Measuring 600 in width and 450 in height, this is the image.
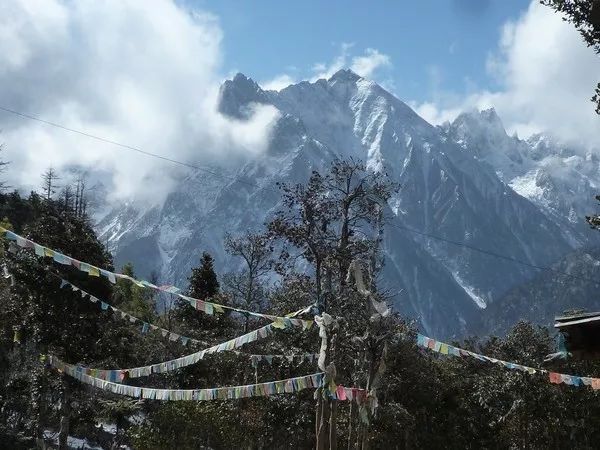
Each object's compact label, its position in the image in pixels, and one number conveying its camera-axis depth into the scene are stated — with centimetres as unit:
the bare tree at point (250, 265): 2883
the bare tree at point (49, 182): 4438
